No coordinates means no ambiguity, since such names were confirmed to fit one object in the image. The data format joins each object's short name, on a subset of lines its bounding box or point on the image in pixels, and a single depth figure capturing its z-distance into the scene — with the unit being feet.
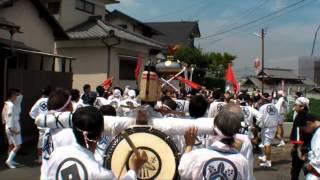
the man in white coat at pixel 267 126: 29.42
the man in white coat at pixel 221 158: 8.89
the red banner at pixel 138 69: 36.38
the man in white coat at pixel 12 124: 26.77
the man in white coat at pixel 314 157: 14.63
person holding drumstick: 7.85
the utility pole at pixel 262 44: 104.08
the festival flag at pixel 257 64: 81.74
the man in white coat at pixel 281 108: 39.58
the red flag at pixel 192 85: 25.83
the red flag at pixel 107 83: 37.25
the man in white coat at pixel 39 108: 26.41
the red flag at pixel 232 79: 33.70
